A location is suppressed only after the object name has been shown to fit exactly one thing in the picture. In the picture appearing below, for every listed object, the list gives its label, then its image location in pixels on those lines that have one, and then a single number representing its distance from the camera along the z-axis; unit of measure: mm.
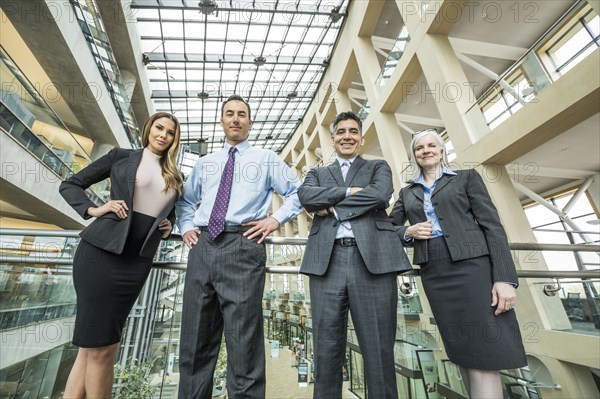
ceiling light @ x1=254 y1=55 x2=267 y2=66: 16266
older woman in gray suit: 1602
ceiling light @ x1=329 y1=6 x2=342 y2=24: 13773
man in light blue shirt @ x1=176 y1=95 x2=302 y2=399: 1556
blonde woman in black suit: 1626
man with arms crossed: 1577
